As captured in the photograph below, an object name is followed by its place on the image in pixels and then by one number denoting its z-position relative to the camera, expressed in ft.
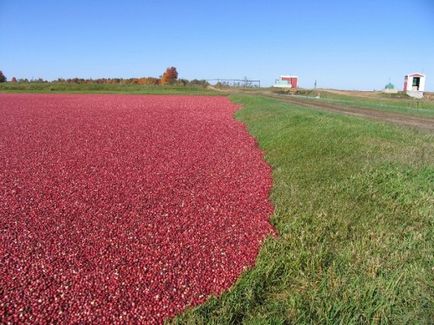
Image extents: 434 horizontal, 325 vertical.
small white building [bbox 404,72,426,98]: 169.37
